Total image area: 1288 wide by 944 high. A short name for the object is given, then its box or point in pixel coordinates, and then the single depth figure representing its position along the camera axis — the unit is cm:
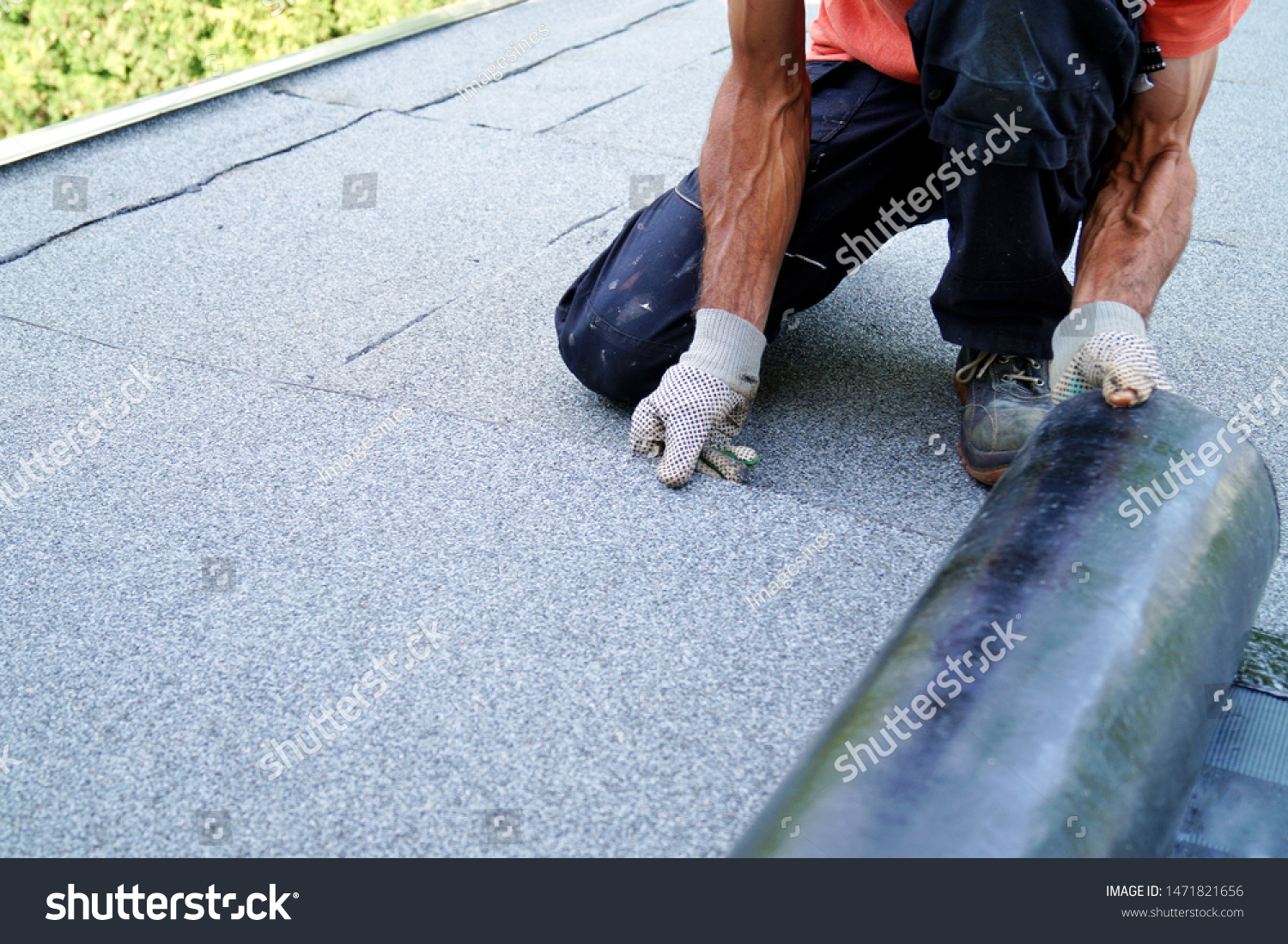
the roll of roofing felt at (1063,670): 70
